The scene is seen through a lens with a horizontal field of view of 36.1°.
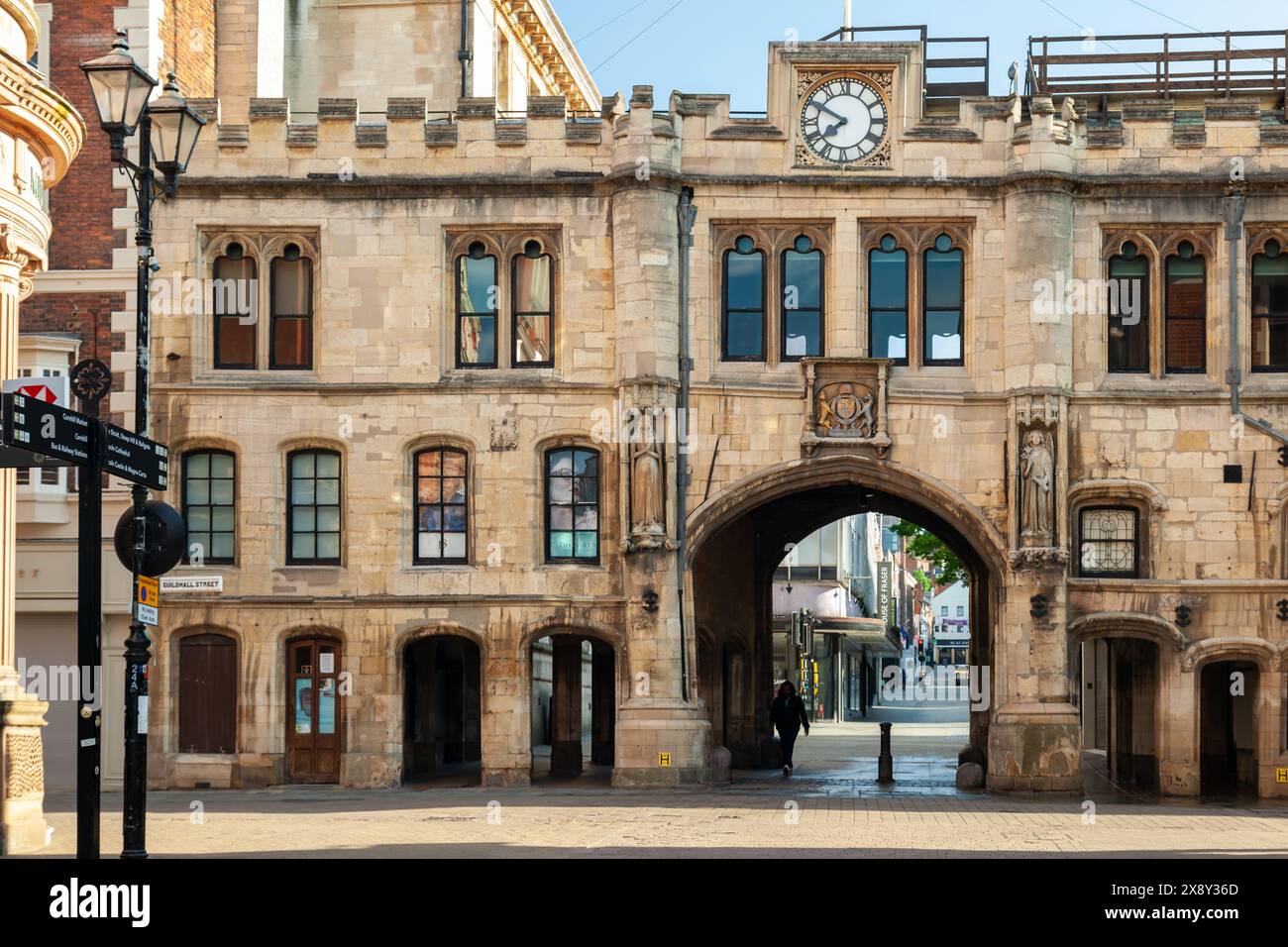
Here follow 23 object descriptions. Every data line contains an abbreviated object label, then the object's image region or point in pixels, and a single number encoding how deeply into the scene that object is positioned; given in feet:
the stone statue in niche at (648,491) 107.65
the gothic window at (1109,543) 110.11
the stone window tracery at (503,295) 112.47
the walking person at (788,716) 123.75
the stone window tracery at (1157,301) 111.45
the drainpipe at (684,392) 108.68
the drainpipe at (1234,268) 109.81
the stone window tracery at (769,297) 111.86
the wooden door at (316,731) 110.32
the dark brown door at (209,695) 110.22
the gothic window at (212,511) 111.55
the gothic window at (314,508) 111.65
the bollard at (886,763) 119.55
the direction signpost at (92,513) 54.90
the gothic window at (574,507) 111.04
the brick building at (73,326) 110.22
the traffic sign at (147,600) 62.18
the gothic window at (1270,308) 111.65
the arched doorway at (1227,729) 112.78
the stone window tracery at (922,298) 111.75
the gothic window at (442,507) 111.24
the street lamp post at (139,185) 61.21
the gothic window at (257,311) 112.37
